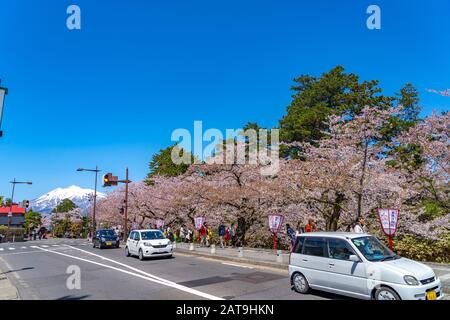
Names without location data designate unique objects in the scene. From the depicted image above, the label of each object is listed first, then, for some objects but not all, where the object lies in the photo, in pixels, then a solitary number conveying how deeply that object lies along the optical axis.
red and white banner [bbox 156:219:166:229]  34.34
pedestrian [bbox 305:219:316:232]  15.56
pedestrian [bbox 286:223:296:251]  18.44
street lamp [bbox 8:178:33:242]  50.45
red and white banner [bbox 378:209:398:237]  11.74
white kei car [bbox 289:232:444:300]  6.86
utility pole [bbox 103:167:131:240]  26.74
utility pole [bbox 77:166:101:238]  38.86
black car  28.67
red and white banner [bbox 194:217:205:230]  24.36
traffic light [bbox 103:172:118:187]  26.72
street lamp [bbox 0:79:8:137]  9.50
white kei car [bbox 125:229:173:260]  17.94
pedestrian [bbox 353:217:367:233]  13.02
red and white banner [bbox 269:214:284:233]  17.46
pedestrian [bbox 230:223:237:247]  26.23
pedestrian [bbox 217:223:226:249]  23.17
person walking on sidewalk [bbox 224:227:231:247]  26.51
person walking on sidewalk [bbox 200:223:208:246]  25.58
